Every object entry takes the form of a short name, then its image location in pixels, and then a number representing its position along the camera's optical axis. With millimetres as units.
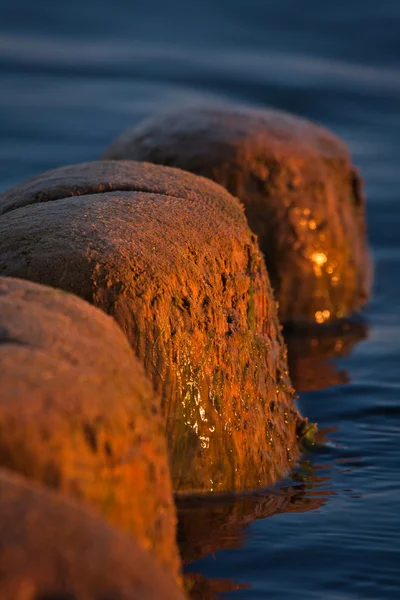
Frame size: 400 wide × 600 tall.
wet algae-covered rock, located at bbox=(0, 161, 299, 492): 6305
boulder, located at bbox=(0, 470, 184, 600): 3480
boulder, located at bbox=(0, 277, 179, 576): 4051
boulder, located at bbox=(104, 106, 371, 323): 11578
